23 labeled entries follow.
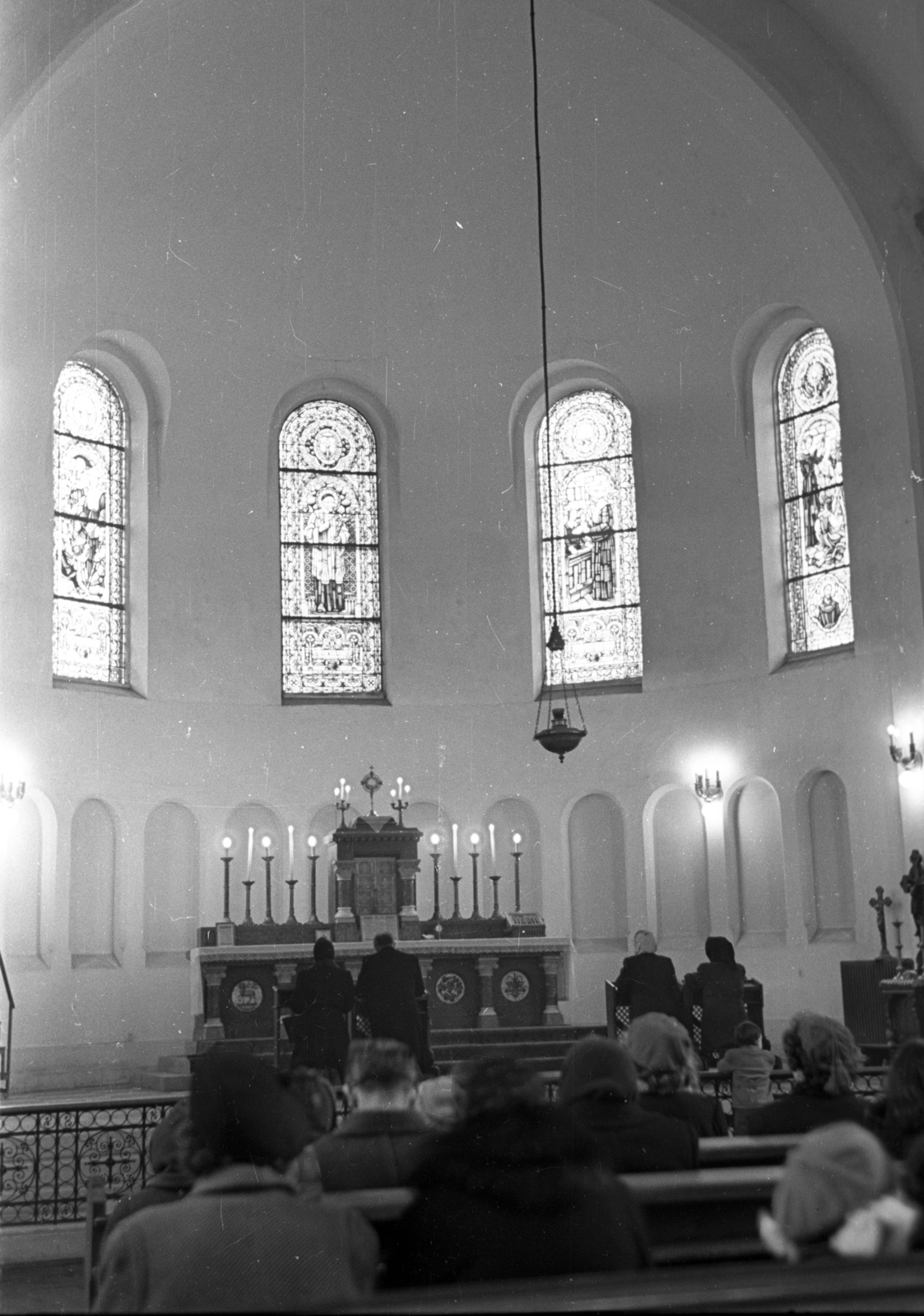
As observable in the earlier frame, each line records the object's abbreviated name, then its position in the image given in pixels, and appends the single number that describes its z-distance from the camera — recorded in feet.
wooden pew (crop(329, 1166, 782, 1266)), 11.55
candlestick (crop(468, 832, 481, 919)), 48.88
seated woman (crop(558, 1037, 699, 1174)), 12.64
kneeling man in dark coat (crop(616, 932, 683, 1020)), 35.19
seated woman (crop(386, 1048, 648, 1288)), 9.49
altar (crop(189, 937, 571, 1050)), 45.75
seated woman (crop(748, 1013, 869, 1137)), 14.42
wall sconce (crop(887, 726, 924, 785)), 46.65
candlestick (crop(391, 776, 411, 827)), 51.80
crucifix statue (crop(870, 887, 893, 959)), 46.37
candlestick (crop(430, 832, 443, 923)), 48.42
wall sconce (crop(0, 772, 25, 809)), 48.85
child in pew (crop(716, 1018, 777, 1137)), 21.21
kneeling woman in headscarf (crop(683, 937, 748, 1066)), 36.70
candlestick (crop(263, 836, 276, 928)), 48.55
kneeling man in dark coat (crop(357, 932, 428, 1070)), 34.96
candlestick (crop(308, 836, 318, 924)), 48.53
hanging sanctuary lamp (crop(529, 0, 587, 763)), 56.18
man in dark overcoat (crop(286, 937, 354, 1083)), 35.06
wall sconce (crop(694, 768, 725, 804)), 53.52
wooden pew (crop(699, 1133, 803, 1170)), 14.12
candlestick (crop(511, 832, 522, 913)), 49.67
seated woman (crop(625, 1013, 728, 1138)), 15.31
